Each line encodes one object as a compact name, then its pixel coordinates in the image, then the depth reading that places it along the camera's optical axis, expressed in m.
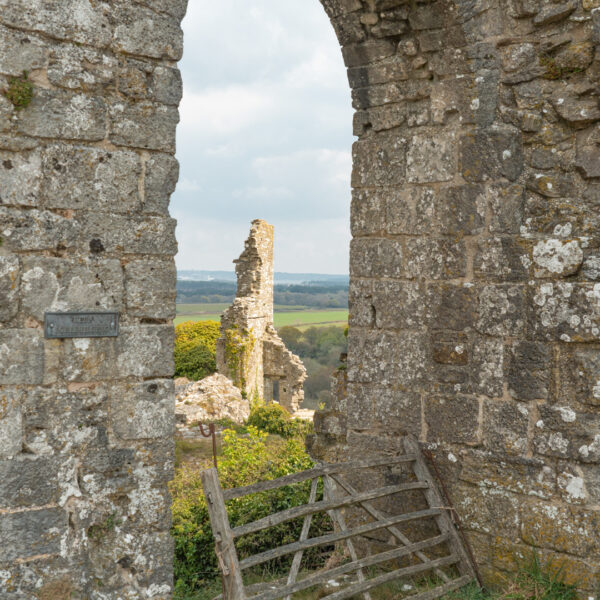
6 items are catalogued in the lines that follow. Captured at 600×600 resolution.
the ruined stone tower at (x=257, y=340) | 17.80
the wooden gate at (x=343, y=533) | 3.38
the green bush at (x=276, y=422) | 13.17
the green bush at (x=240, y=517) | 5.66
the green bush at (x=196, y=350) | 21.56
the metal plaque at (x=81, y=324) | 2.92
